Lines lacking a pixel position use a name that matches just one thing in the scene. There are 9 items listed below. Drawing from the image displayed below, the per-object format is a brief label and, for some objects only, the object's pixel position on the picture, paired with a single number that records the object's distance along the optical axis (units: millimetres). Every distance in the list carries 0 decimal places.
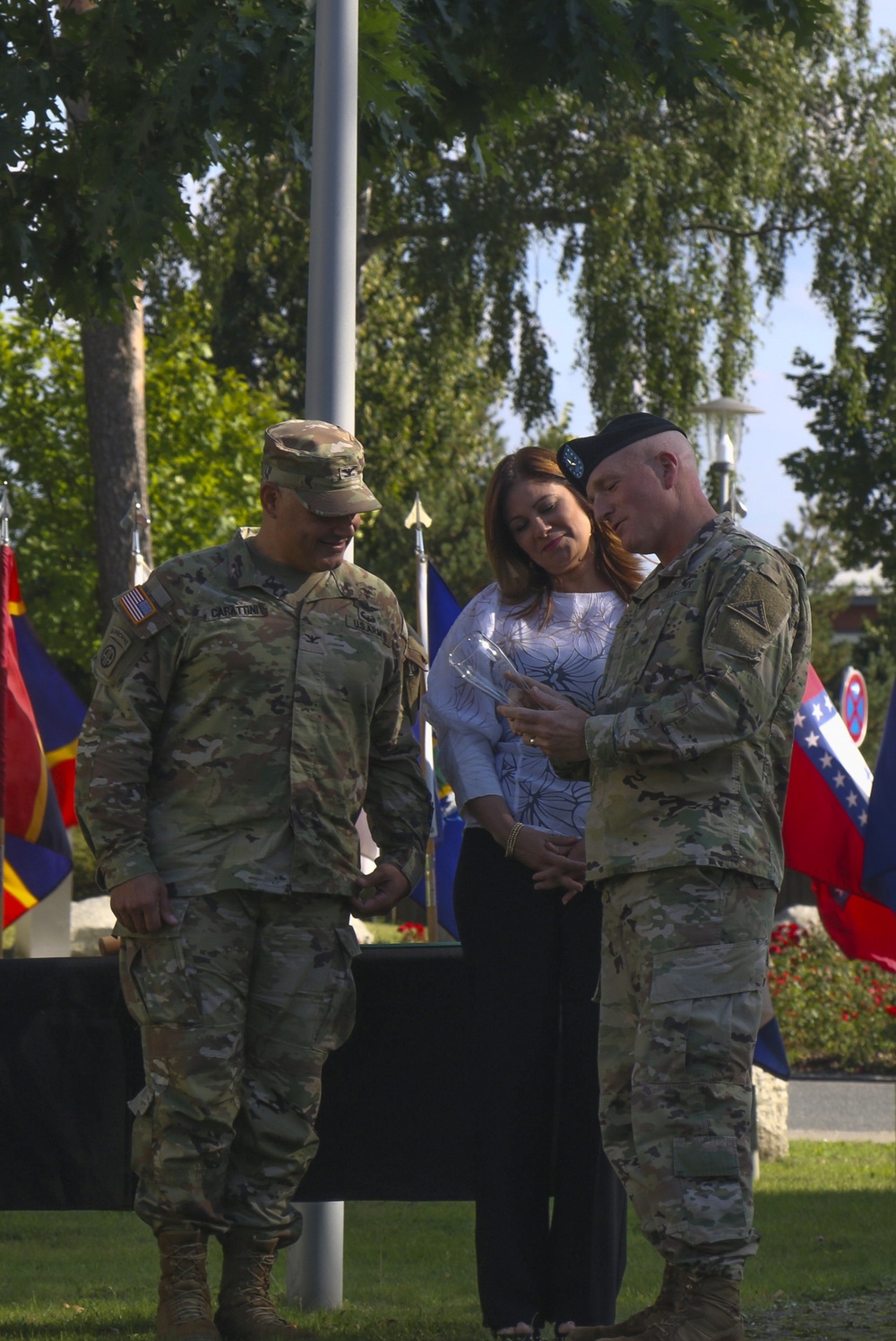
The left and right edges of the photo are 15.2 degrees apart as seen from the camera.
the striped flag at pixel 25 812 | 15471
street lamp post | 20895
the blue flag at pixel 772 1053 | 11685
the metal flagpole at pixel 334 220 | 9769
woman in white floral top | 7674
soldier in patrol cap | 7441
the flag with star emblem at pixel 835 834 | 12779
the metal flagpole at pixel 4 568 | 15253
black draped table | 8581
